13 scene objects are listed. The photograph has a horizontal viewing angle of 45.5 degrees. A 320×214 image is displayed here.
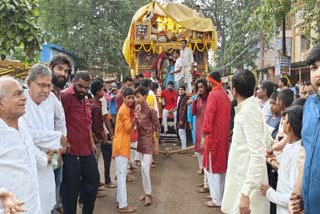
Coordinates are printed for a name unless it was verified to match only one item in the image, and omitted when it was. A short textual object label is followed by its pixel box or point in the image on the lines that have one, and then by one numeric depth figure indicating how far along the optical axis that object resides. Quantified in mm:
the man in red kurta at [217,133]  5711
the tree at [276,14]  10531
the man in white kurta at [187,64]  11531
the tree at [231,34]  33719
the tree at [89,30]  25281
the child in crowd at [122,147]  5645
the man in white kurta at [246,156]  3207
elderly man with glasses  3623
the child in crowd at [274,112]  4970
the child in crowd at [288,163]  3021
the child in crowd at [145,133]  6039
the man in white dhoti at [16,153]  2738
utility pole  14405
